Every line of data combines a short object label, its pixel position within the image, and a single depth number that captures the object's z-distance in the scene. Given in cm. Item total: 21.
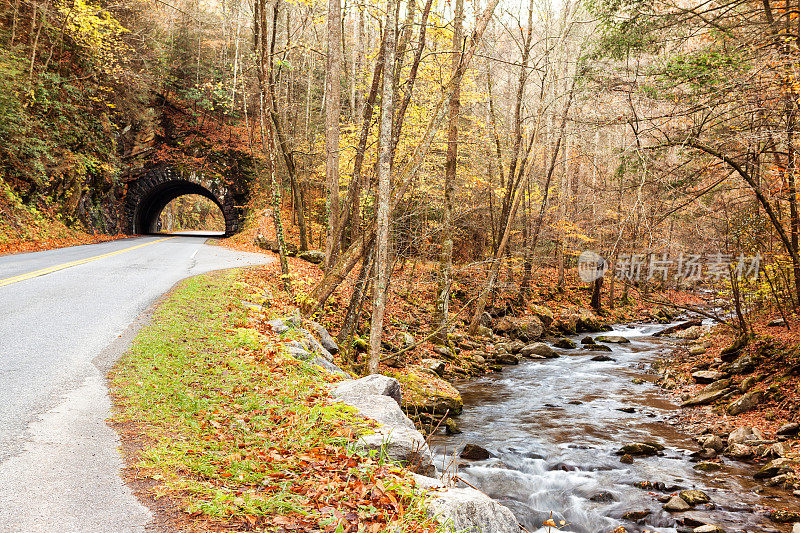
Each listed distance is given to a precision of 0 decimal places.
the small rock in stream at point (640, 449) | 855
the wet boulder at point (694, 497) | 674
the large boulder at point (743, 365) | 1116
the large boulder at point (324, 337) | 983
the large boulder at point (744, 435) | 859
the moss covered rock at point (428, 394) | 1005
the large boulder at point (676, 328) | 2078
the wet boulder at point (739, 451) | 821
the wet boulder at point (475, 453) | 837
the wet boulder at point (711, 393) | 1071
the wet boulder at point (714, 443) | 860
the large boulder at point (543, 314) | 2094
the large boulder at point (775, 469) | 738
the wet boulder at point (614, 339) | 1919
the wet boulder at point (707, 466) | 785
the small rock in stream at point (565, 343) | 1827
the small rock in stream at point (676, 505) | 657
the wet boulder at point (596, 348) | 1779
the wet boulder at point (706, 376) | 1193
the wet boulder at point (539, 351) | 1645
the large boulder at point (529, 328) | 1870
